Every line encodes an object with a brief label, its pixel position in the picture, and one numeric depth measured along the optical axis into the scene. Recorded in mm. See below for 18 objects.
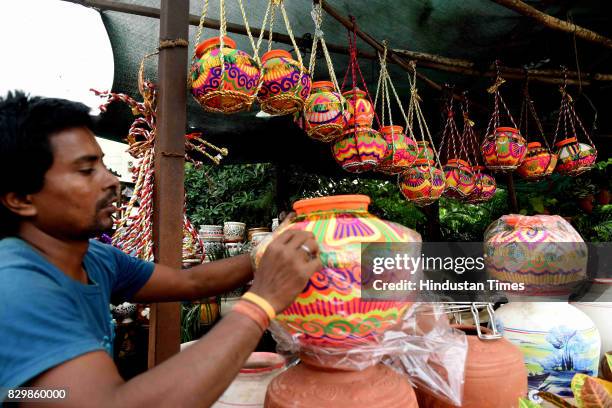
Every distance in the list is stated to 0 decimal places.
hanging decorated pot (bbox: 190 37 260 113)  1650
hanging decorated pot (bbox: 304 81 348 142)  2326
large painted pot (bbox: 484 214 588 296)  1661
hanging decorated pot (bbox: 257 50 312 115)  1928
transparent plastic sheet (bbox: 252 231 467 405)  978
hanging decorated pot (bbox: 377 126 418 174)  2898
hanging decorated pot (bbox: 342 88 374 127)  2615
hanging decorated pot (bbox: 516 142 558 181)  3400
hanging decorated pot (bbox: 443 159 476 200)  3514
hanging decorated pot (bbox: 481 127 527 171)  3154
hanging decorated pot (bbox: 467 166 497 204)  3845
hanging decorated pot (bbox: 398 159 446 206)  3242
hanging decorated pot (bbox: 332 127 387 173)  2618
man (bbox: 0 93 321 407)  727
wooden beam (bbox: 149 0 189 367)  1550
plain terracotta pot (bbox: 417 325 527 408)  1283
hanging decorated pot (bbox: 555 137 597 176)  3447
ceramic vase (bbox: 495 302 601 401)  1576
